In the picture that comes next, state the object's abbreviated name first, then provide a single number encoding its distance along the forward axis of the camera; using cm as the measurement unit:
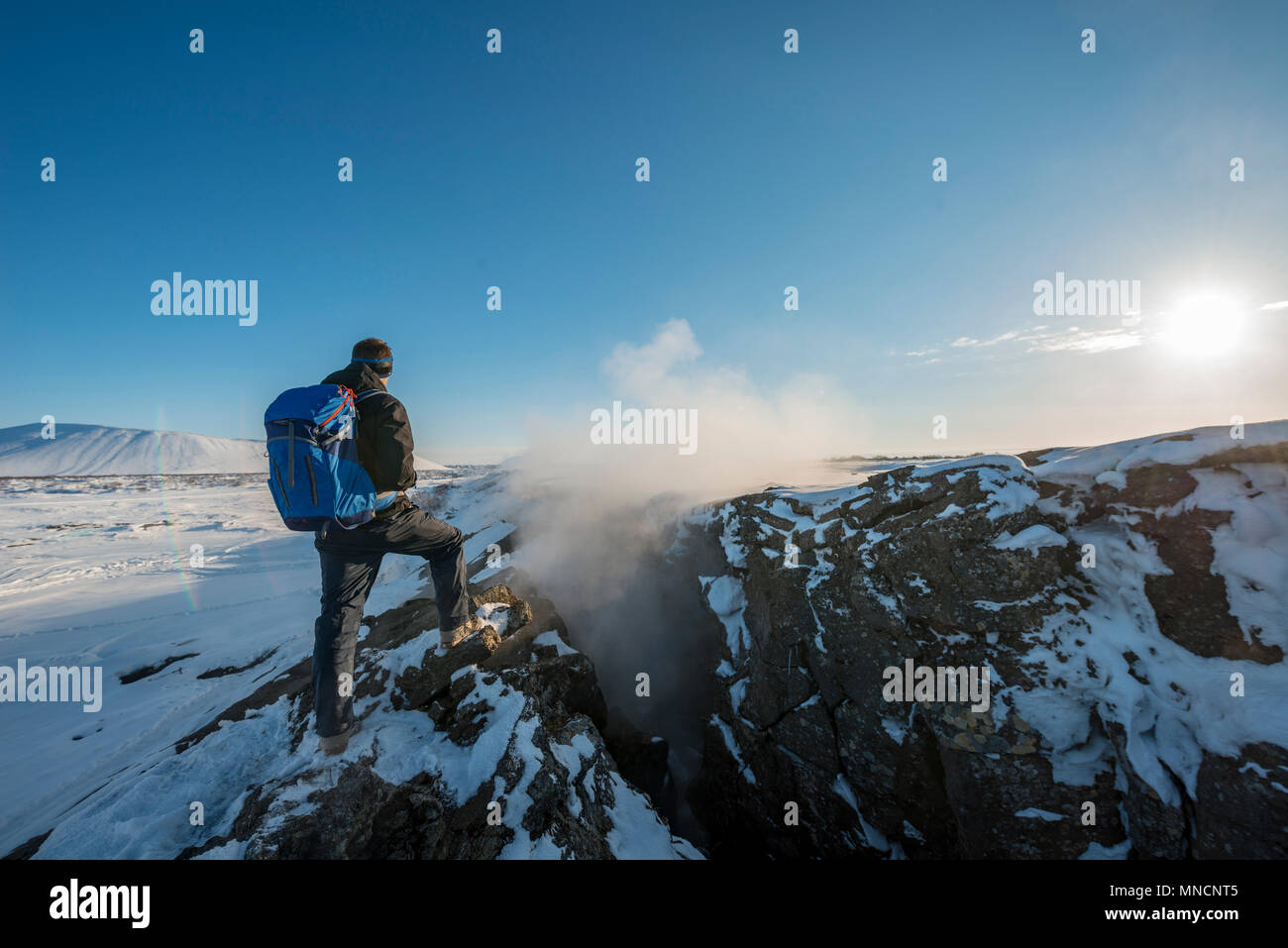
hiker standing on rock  390
